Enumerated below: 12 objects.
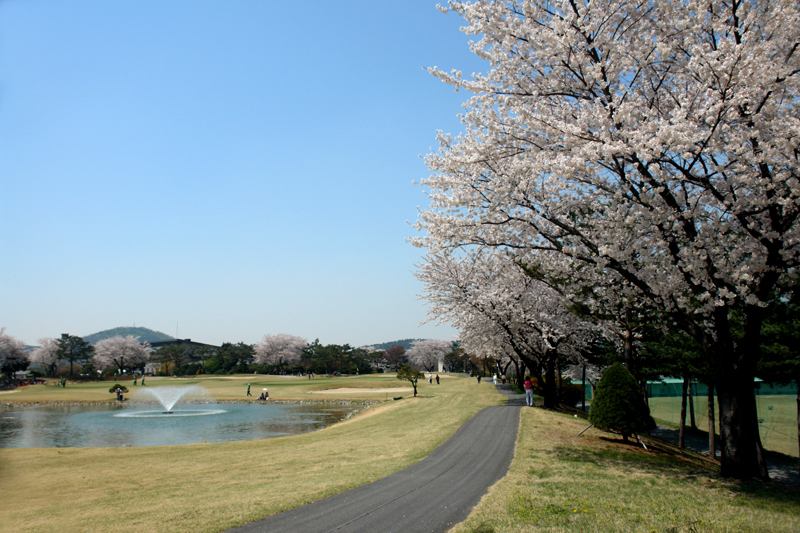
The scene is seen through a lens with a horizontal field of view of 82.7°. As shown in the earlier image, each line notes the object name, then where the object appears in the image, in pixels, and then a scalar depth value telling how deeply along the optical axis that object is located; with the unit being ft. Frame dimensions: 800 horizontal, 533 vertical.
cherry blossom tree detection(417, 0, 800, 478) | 29.07
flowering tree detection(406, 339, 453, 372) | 438.81
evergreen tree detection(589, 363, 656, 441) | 51.16
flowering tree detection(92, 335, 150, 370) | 343.26
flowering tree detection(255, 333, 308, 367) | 379.96
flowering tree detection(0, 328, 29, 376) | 271.69
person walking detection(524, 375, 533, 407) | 85.81
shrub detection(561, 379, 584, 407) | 124.36
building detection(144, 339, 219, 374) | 370.41
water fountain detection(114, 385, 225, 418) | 128.46
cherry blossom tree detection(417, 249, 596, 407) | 76.59
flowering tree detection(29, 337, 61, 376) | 319.68
